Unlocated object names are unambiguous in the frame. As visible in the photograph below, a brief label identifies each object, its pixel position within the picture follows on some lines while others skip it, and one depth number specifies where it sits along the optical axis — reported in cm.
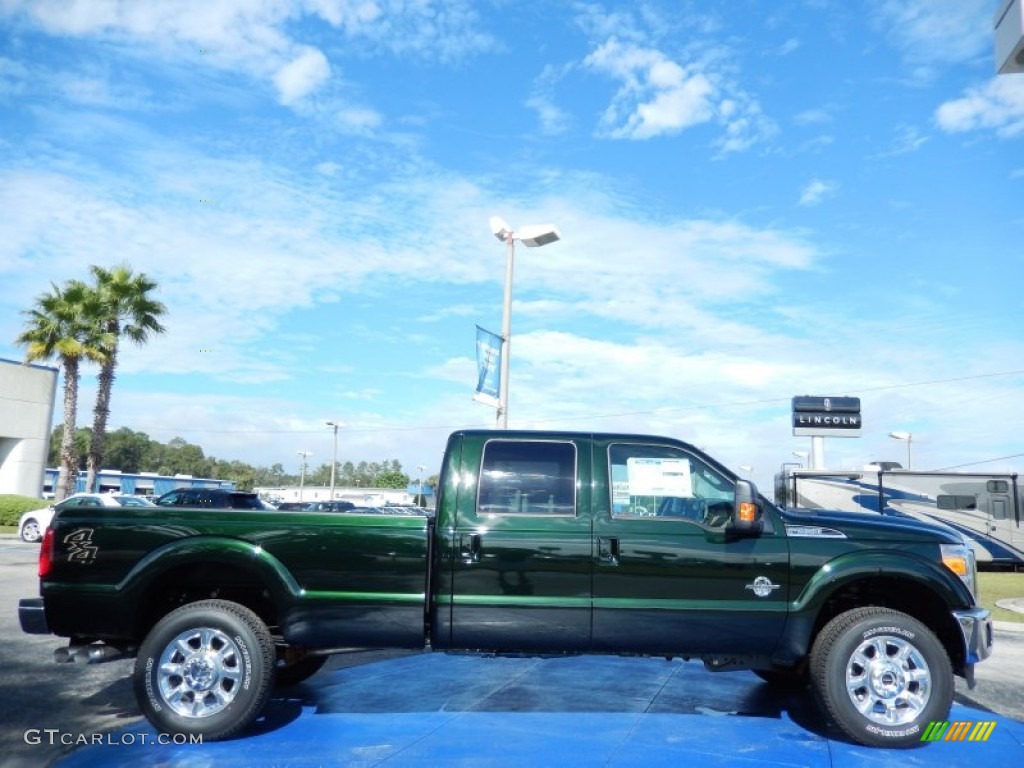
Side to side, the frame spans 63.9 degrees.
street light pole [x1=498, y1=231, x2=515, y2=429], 1573
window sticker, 566
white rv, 2323
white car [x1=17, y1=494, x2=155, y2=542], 2266
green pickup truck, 532
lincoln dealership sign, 3222
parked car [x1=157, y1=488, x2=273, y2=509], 1595
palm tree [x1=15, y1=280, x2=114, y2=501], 3009
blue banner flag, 1511
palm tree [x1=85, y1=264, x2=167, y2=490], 3123
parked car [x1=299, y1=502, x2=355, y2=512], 2134
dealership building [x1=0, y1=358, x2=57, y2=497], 2973
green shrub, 2764
